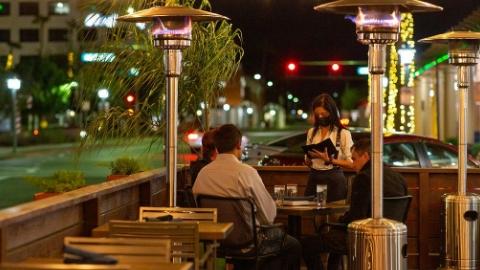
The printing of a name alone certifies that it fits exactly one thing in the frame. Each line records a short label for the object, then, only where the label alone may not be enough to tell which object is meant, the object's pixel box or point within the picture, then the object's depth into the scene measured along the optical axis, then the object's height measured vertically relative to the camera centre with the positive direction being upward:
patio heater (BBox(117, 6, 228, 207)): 12.00 +0.99
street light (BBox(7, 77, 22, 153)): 66.37 +2.82
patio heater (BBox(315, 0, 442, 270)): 11.10 +0.13
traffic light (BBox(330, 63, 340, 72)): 44.22 +2.93
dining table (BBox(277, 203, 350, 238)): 12.35 -0.43
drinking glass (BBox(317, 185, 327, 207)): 12.92 -0.33
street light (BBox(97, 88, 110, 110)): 16.96 +0.84
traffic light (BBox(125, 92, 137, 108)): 17.57 +0.74
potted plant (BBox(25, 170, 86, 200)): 14.87 -0.24
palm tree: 16.88 +1.04
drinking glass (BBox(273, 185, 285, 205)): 13.16 -0.30
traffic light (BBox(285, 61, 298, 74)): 43.86 +2.87
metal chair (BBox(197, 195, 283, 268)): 11.32 -0.54
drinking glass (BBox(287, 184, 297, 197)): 13.56 -0.29
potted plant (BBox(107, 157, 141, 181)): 16.71 -0.08
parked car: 21.82 +0.14
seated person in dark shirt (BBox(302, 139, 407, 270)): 11.93 -0.36
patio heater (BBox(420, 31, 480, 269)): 14.28 -0.42
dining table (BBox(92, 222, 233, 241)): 9.89 -0.50
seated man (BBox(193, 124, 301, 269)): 11.38 -0.14
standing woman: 14.34 +0.05
